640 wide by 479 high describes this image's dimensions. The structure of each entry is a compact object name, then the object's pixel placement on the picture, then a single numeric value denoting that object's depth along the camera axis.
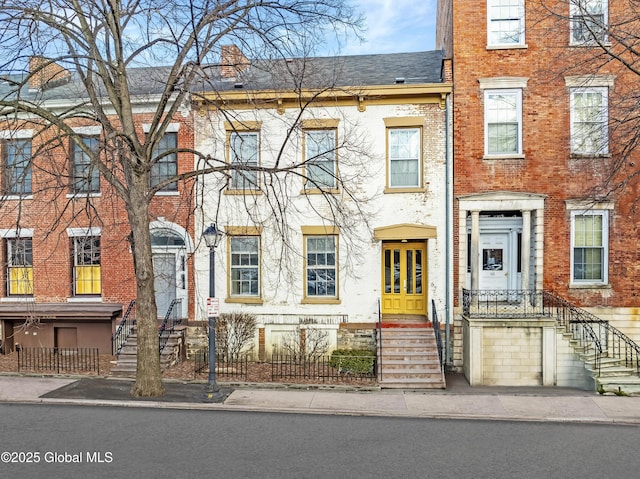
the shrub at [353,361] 13.56
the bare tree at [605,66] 14.15
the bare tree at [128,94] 10.45
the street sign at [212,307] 11.10
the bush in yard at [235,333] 14.86
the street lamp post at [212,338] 11.00
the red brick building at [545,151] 14.34
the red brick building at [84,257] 15.77
